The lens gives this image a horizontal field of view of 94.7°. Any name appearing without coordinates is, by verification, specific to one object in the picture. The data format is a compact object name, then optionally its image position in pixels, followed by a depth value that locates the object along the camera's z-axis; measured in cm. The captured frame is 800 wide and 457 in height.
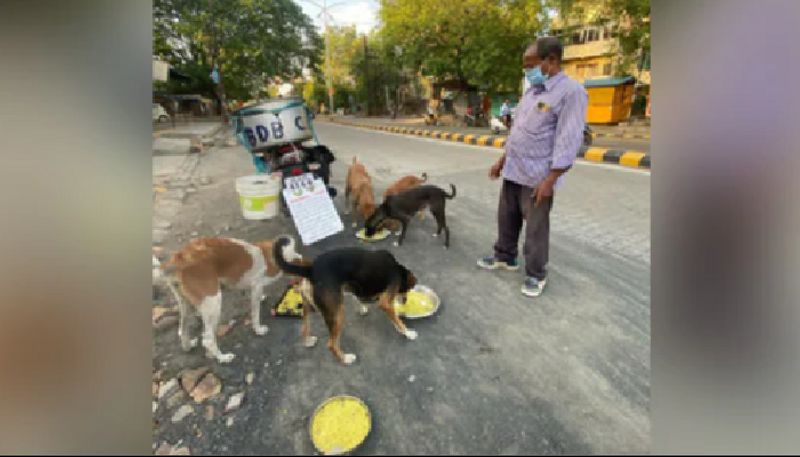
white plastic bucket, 418
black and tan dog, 205
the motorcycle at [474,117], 1944
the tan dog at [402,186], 442
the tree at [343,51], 3288
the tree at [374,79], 3253
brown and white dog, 201
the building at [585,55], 2481
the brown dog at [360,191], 429
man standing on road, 237
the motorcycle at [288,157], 436
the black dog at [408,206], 387
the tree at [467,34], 1595
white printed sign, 370
